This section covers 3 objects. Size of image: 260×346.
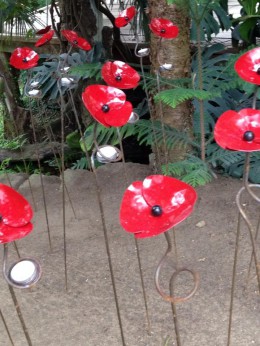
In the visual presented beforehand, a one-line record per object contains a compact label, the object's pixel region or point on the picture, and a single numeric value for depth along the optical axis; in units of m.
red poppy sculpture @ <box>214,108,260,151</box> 0.89
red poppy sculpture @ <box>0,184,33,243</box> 0.85
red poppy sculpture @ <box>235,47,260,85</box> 1.11
